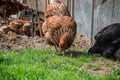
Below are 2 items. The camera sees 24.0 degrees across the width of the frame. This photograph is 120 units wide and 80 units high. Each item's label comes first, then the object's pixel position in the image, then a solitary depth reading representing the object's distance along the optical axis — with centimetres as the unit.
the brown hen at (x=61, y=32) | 650
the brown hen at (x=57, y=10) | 725
